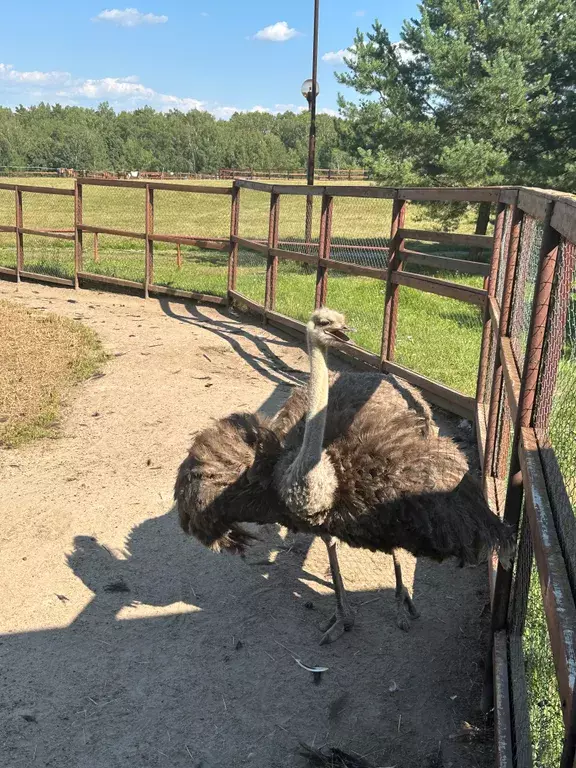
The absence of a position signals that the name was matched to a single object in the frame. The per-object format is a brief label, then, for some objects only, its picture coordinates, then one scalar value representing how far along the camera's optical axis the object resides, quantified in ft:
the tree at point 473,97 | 49.24
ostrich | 10.69
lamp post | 52.16
